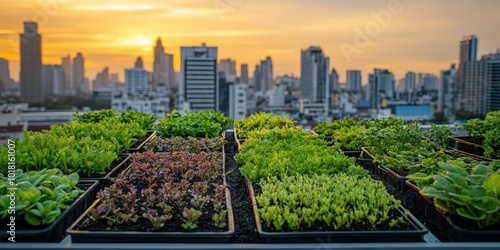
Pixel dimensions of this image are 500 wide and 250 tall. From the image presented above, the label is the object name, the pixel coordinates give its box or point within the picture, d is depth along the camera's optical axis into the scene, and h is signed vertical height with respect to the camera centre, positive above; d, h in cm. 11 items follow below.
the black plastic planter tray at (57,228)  219 -65
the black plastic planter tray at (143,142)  451 -47
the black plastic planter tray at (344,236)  214 -63
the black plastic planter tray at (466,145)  449 -39
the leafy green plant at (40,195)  227 -53
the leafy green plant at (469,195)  221 -44
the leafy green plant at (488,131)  414 -23
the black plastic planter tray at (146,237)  217 -65
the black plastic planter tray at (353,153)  446 -48
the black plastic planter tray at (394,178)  320 -54
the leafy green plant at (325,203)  229 -54
